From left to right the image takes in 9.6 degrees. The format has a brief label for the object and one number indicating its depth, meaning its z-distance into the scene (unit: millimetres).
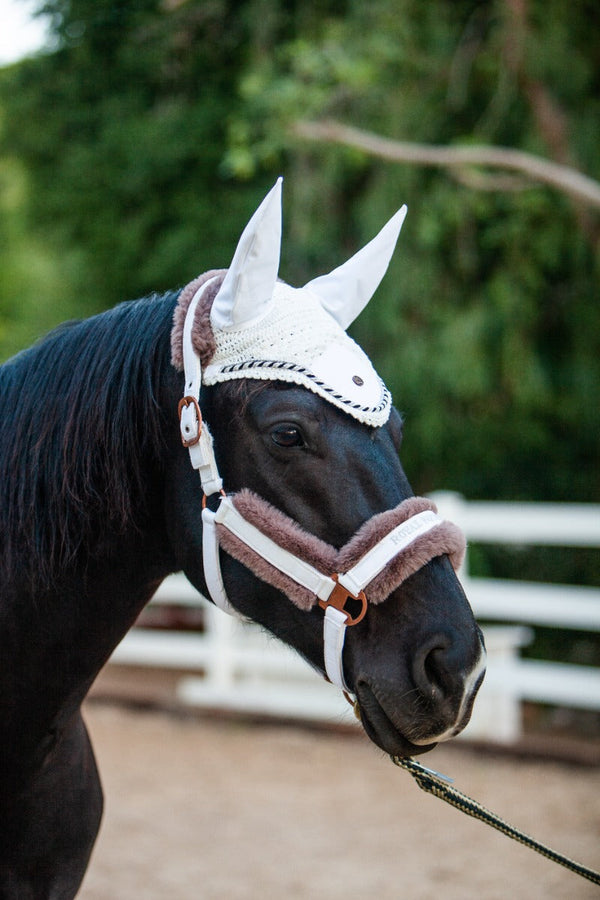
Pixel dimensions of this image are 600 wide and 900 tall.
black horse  3956
